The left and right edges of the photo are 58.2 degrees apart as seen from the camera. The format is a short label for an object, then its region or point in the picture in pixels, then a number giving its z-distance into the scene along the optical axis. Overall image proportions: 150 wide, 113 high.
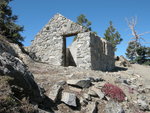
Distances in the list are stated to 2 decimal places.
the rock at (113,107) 4.70
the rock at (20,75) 3.64
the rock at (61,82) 5.55
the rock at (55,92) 4.66
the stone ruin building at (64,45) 10.05
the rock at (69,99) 4.59
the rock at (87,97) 5.14
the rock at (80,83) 5.64
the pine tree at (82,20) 29.15
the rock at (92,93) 5.40
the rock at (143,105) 5.61
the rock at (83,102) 4.86
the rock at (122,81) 7.24
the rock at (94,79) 6.45
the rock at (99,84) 6.13
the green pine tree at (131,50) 24.50
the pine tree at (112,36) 30.08
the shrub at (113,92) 5.71
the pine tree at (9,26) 12.48
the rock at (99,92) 5.44
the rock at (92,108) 4.63
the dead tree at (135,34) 23.57
